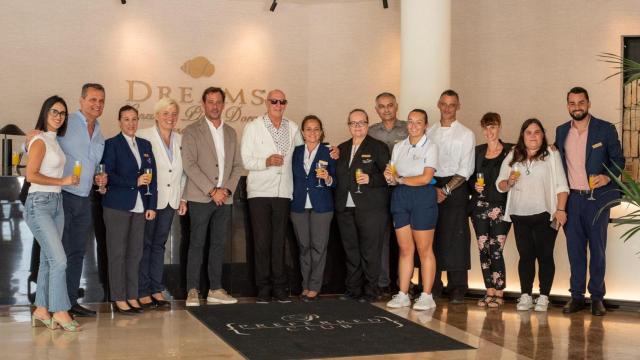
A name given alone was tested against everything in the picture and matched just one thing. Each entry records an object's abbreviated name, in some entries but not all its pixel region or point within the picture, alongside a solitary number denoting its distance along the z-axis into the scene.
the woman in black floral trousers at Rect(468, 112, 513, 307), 7.09
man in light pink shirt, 6.87
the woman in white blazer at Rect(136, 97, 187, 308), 6.72
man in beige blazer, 6.97
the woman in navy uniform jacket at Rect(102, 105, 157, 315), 6.38
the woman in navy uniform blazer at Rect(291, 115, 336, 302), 7.21
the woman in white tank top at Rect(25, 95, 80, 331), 5.60
